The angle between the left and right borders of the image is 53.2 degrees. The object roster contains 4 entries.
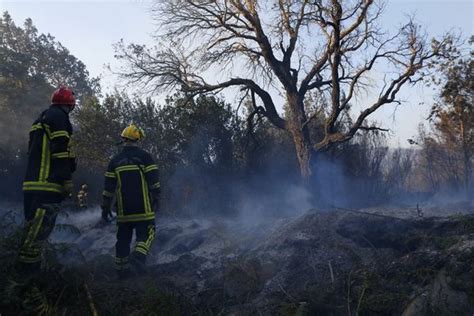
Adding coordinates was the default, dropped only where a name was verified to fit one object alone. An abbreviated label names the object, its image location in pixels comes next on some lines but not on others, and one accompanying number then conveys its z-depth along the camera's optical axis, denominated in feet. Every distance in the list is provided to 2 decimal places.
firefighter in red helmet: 16.40
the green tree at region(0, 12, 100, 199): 57.47
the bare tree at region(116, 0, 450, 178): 44.21
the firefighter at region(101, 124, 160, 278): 20.25
